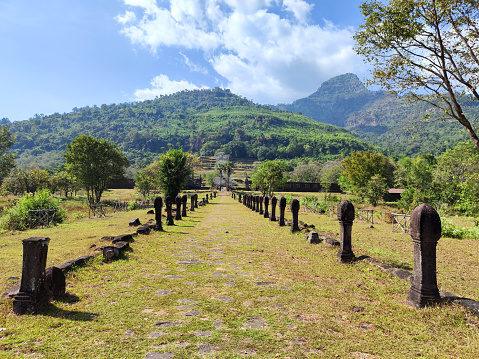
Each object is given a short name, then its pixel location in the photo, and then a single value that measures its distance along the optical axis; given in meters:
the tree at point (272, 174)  41.38
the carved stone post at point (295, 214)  12.27
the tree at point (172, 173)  28.20
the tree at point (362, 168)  47.09
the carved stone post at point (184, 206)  19.97
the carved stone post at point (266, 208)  19.88
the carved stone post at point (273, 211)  17.54
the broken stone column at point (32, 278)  4.21
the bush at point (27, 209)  16.61
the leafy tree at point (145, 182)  49.66
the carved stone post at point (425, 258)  4.56
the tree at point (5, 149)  32.84
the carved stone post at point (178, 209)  17.36
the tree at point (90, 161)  38.66
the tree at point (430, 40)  10.02
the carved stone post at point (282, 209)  14.51
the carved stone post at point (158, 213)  12.17
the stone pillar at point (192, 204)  24.87
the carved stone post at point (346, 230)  7.55
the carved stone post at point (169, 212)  14.86
